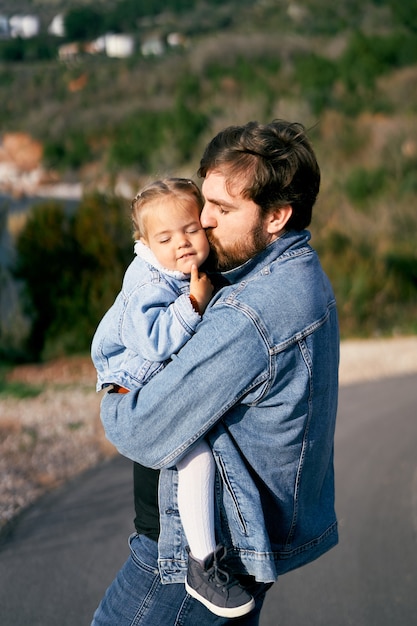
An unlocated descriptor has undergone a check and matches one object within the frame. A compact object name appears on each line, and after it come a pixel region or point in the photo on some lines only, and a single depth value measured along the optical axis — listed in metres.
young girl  2.04
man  1.92
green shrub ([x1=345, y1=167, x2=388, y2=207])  21.23
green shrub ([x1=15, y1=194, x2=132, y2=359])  10.51
